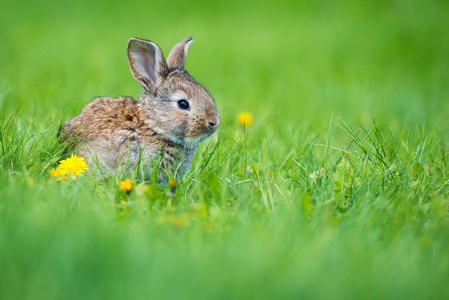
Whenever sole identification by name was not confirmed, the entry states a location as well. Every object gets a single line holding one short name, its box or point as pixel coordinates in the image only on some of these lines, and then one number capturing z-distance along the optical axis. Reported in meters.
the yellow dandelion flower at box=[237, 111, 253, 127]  10.51
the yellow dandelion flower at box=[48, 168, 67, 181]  6.88
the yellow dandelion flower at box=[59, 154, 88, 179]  7.00
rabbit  7.75
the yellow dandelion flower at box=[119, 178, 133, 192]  6.44
